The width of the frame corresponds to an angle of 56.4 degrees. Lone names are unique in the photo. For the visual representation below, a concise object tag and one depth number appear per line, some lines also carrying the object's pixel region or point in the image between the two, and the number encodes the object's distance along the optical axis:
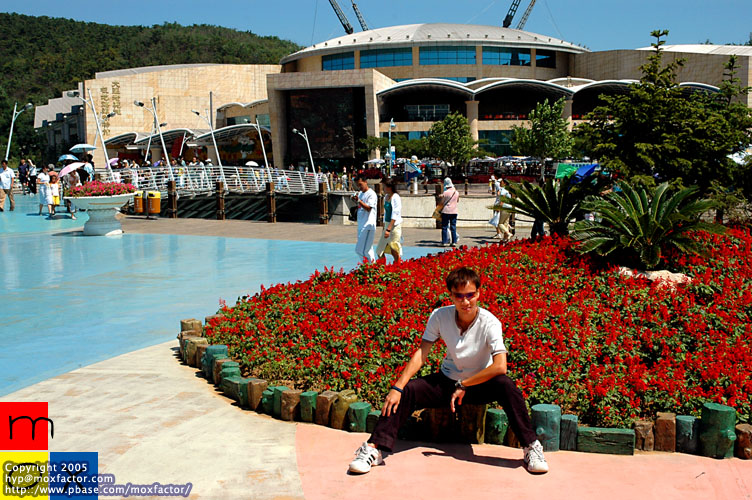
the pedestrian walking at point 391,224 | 10.95
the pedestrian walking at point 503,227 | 15.80
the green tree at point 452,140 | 53.31
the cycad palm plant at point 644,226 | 8.38
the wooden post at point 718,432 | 4.61
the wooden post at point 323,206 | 21.16
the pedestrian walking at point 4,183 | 25.19
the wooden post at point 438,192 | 19.64
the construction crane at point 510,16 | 110.94
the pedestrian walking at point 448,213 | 15.56
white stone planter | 17.47
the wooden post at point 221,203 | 23.12
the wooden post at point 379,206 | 20.00
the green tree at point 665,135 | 10.83
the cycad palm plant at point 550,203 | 10.59
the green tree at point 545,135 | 51.34
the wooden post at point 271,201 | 21.97
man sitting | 4.51
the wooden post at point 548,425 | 4.68
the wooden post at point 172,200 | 24.27
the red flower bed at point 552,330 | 5.25
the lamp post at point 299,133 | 57.75
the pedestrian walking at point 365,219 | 10.78
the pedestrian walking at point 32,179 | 36.38
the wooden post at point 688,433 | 4.72
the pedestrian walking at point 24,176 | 37.09
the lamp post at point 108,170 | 27.04
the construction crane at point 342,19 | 111.25
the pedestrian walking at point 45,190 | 22.92
